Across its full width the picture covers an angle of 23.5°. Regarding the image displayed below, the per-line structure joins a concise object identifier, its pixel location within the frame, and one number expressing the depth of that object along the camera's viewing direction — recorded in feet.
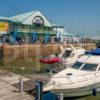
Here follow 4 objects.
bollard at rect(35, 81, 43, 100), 33.25
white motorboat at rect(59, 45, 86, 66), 89.32
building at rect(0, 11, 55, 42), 203.10
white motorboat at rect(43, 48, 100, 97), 49.14
